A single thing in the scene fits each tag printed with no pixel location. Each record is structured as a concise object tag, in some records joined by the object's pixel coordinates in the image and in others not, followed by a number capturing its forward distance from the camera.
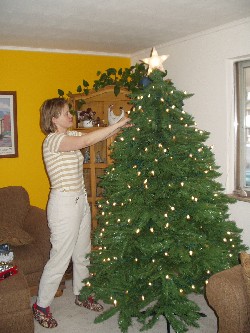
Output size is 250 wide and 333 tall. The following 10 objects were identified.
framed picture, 4.04
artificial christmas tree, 2.50
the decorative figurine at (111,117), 3.84
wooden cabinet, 3.96
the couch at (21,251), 2.51
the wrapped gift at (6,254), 2.96
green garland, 3.82
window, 3.45
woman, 2.75
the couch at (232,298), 2.17
